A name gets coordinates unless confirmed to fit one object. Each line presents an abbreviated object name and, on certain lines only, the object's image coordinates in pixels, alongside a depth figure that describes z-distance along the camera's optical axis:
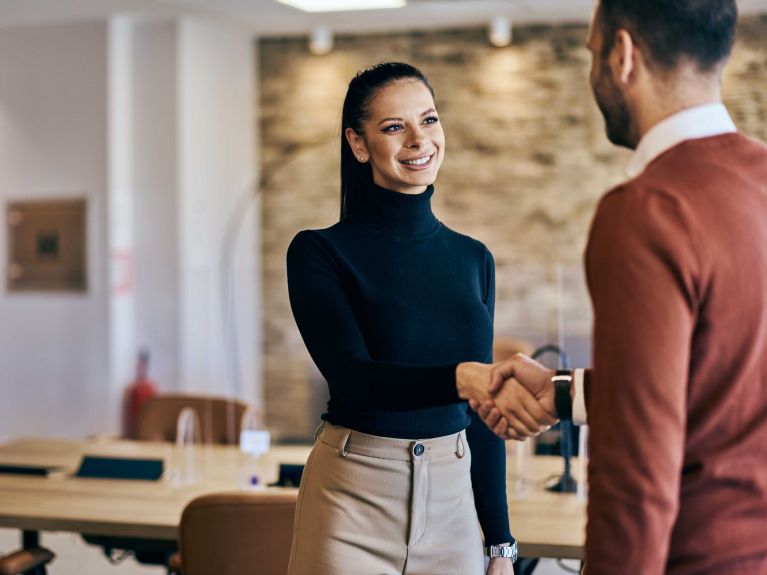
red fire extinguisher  6.76
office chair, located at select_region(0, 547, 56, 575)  2.76
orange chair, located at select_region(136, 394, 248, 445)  4.04
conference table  2.64
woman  1.74
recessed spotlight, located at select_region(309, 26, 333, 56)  7.27
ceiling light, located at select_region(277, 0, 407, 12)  6.31
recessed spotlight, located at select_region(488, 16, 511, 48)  6.99
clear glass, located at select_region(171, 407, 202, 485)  3.24
